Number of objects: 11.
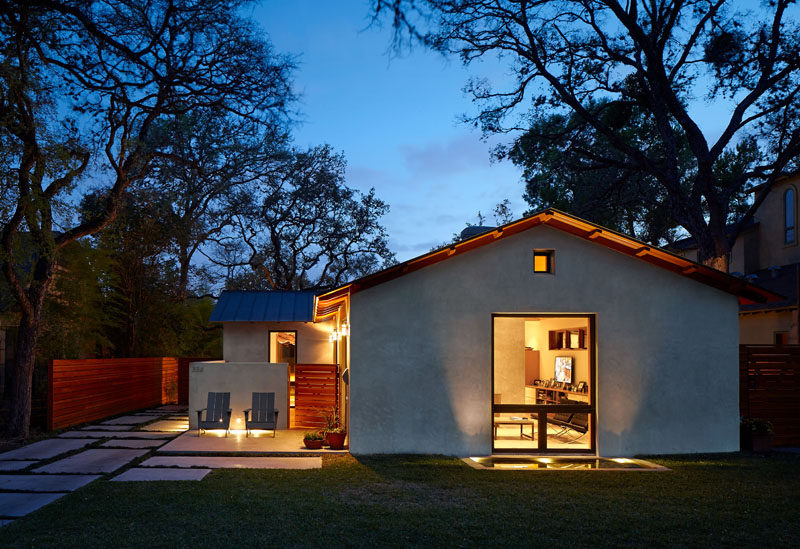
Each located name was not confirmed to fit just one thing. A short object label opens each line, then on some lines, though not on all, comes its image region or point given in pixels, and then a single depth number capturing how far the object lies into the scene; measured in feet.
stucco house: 36.45
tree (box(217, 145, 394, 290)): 90.38
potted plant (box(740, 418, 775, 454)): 38.04
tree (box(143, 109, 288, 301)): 73.05
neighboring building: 55.98
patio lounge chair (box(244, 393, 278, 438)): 43.42
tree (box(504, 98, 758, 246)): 63.98
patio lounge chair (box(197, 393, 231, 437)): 44.61
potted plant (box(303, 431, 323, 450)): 37.99
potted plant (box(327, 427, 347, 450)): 37.73
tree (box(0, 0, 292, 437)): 33.24
